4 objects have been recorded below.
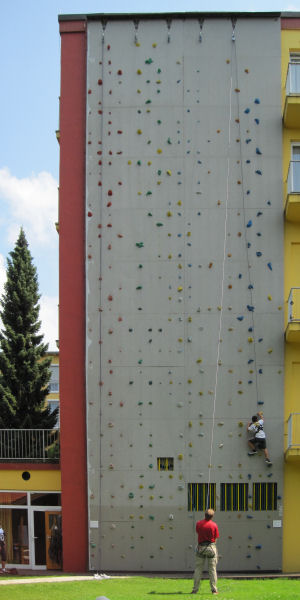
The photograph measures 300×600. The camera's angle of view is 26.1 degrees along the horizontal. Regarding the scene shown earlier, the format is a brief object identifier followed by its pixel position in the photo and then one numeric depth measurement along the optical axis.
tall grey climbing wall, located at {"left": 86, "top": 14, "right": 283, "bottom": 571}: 17.28
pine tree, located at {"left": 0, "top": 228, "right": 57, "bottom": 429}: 26.47
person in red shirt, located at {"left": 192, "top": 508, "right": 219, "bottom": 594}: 12.16
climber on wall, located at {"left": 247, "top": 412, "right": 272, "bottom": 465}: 17.06
